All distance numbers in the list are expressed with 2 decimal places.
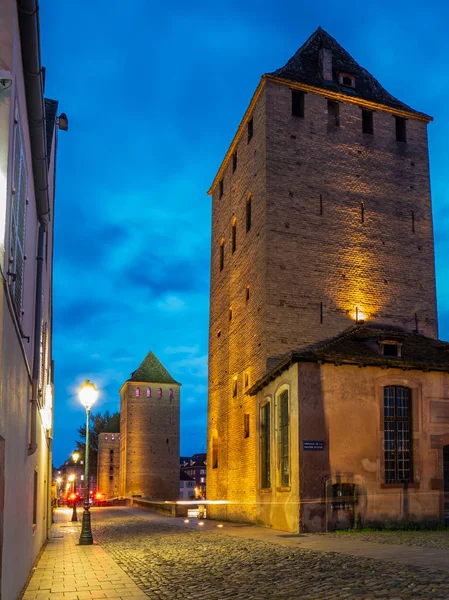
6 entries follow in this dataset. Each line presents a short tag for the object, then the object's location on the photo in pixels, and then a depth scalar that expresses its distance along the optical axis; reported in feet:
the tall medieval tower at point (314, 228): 84.74
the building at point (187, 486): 407.85
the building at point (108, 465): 277.23
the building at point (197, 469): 452.76
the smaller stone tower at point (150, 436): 232.94
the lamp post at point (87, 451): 56.90
